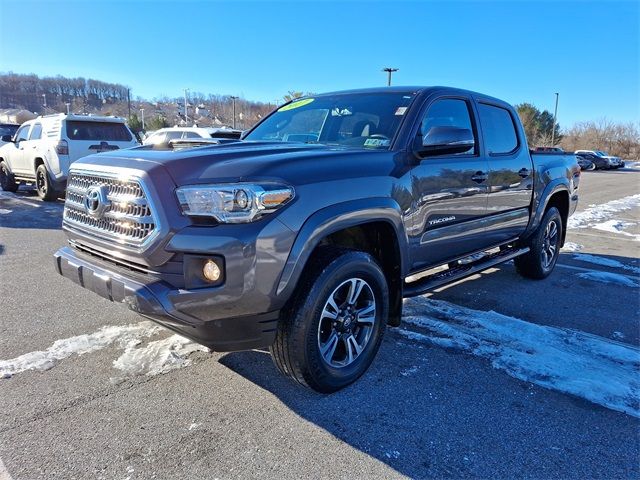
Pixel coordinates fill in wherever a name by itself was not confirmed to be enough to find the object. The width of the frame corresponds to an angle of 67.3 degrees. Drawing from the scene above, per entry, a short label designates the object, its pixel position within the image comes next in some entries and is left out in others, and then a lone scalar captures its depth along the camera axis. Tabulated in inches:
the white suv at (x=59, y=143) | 398.0
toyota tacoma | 96.5
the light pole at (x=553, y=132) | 2554.6
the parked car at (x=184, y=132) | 583.0
